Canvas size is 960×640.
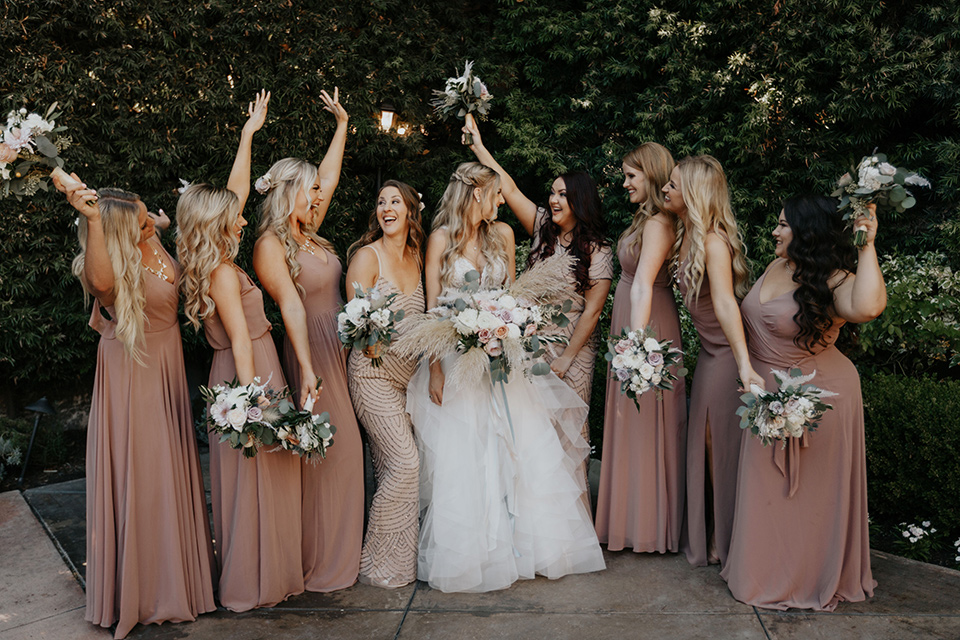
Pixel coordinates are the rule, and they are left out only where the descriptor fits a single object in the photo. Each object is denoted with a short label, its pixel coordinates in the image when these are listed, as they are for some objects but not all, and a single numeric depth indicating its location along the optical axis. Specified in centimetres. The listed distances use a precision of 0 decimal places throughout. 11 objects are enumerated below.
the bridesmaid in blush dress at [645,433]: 447
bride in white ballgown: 404
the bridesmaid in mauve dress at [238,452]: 370
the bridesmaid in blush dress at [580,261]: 461
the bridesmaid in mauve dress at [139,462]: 360
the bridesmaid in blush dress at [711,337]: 400
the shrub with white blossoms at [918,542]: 460
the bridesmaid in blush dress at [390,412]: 416
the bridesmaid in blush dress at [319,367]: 408
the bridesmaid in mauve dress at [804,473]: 369
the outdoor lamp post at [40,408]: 607
